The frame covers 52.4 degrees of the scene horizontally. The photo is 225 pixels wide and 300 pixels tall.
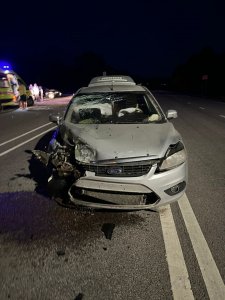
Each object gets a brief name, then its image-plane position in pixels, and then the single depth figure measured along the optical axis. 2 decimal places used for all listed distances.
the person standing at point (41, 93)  22.15
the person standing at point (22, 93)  15.13
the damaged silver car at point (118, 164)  2.64
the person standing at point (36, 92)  20.55
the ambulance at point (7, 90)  13.45
